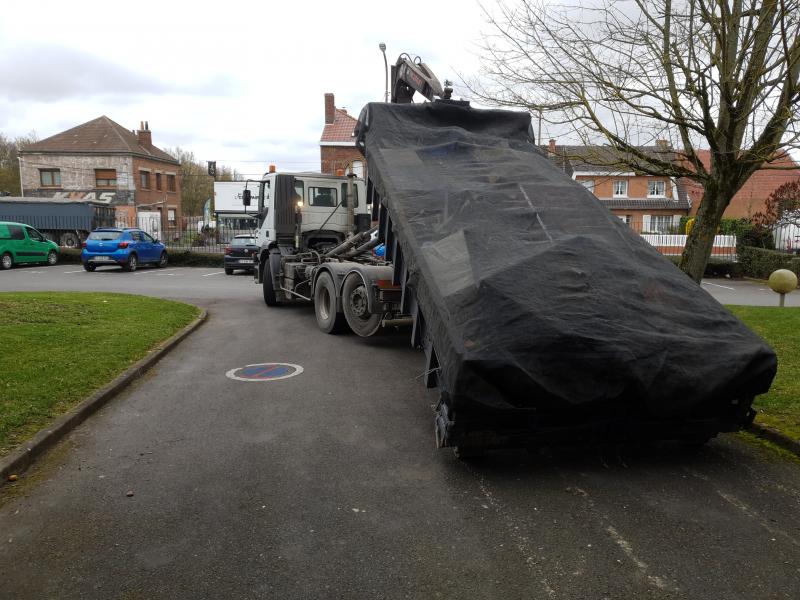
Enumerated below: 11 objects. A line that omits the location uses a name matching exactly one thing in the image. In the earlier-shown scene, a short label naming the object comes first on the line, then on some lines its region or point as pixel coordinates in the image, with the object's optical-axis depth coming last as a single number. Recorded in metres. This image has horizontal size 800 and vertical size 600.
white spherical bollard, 12.20
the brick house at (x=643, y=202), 45.03
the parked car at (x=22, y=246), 23.34
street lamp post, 19.25
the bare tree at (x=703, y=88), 6.68
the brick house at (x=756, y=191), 43.19
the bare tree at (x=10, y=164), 52.75
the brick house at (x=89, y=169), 43.47
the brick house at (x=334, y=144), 41.56
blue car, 23.16
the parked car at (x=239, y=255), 23.41
